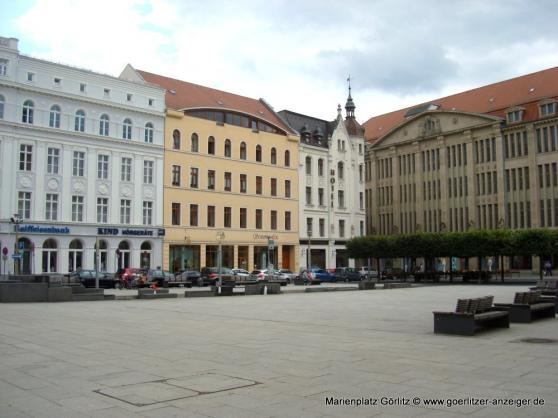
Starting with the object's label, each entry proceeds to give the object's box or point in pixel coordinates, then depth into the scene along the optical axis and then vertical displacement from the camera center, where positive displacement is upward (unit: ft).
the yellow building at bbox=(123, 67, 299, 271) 185.47 +26.39
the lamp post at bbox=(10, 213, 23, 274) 131.03 +1.54
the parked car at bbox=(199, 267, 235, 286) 144.97 -4.62
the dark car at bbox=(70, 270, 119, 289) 136.15 -4.72
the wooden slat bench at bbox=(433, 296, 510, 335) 43.37 -4.82
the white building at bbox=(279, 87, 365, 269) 224.53 +27.19
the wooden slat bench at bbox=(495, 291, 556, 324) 51.68 -4.83
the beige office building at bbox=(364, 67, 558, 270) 226.38 +39.96
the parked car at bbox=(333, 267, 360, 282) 195.93 -6.36
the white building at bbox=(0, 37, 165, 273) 151.12 +25.85
